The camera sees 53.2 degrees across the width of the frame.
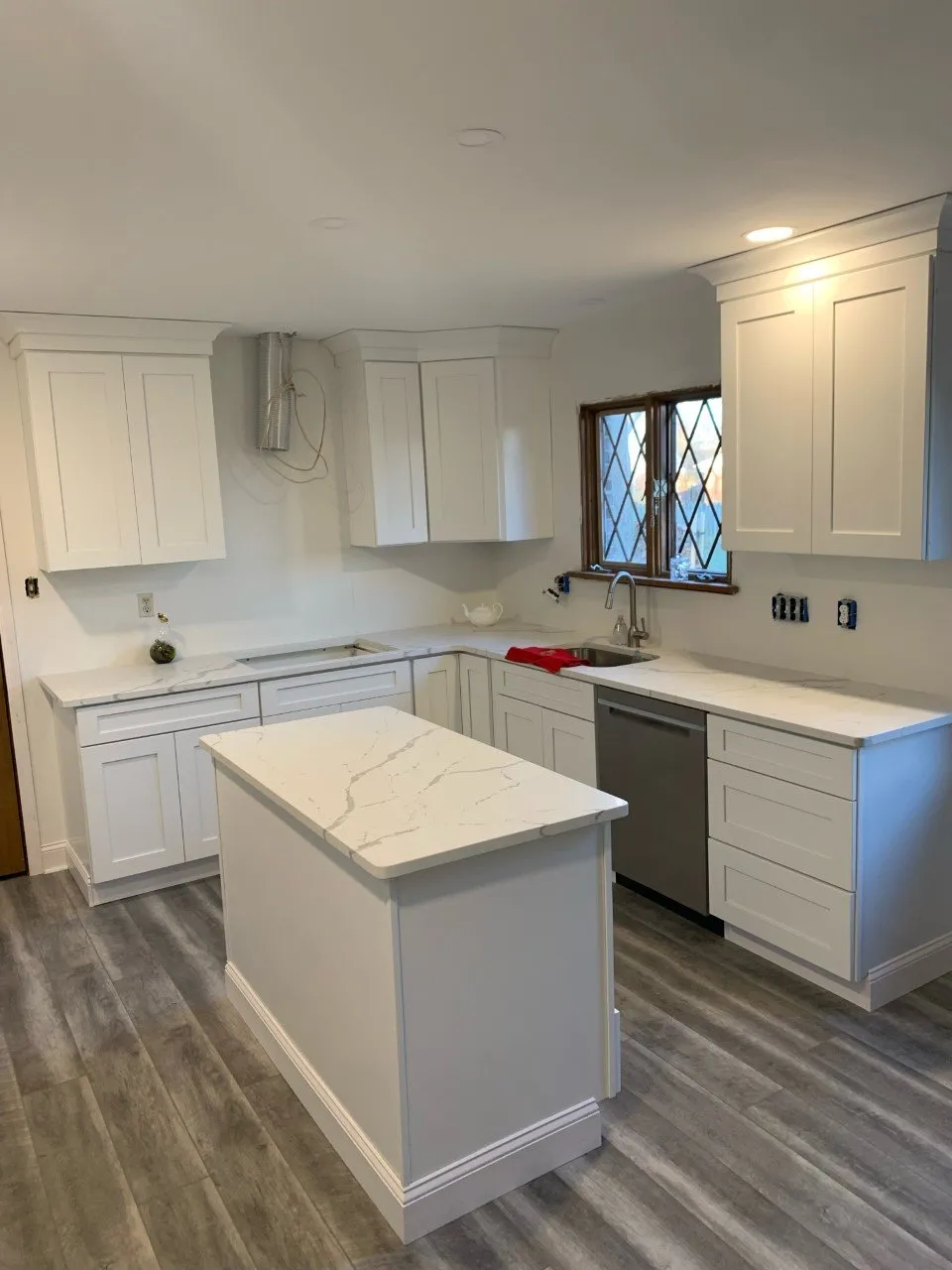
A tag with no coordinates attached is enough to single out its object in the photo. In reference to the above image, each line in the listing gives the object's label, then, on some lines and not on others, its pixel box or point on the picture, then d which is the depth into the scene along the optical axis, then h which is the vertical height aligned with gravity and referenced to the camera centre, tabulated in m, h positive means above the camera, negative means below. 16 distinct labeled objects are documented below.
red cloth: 3.93 -0.66
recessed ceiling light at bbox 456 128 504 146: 2.01 +0.77
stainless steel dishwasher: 3.30 -1.06
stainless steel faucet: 4.23 -0.56
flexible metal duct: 4.36 +0.56
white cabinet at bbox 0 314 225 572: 3.77 +0.32
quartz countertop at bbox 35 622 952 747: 2.87 -0.68
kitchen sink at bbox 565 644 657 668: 4.16 -0.70
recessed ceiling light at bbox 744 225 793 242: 2.87 +0.78
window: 3.91 +0.03
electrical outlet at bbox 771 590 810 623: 3.52 -0.44
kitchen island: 2.02 -1.04
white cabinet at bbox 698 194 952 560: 2.75 +0.31
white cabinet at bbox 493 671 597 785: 3.84 -1.01
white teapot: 4.96 -0.59
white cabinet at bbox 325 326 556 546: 4.51 +0.33
